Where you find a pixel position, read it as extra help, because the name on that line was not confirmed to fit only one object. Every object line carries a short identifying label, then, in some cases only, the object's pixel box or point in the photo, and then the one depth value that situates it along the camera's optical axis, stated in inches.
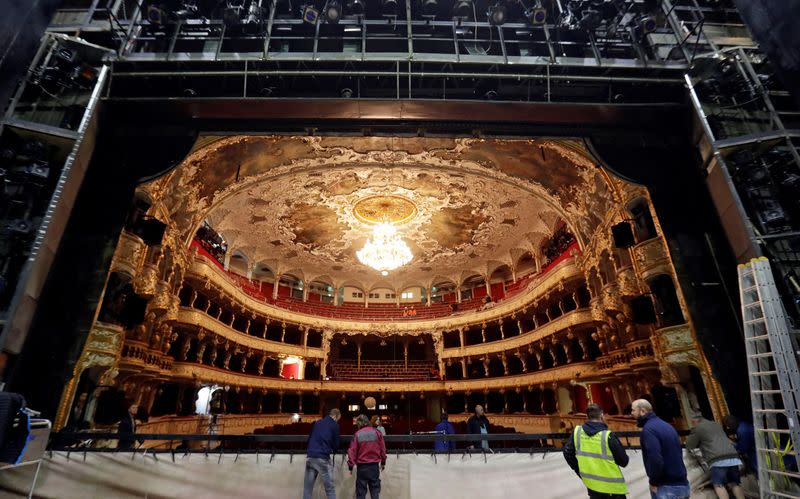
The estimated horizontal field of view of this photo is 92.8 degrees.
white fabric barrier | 158.9
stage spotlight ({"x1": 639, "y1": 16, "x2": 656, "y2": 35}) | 224.4
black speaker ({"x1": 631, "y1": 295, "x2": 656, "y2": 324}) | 334.0
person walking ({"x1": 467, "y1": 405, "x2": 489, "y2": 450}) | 246.7
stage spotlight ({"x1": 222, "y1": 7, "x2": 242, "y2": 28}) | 222.5
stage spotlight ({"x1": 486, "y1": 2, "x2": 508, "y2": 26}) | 228.1
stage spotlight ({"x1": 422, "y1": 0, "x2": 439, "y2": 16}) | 241.8
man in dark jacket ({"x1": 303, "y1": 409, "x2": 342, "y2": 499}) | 155.2
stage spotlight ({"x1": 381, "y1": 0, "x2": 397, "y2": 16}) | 238.7
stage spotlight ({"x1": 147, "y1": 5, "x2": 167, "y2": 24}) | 223.1
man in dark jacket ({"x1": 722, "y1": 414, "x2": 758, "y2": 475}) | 165.9
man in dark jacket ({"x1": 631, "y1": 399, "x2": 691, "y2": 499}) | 121.5
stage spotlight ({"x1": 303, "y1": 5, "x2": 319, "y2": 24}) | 224.7
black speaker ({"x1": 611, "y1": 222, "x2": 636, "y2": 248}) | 336.8
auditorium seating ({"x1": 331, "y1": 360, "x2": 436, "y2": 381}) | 909.2
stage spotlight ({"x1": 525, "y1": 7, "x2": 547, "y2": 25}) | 228.5
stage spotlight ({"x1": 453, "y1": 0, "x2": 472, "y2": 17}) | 237.1
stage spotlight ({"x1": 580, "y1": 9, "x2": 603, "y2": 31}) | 224.1
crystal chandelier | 550.3
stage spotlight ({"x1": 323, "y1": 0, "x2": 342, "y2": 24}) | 230.4
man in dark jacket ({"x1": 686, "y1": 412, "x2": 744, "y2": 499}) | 151.2
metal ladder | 138.3
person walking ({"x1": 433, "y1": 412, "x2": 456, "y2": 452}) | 262.8
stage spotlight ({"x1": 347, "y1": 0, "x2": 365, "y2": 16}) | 232.4
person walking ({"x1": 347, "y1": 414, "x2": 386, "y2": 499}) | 151.6
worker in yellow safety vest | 116.3
